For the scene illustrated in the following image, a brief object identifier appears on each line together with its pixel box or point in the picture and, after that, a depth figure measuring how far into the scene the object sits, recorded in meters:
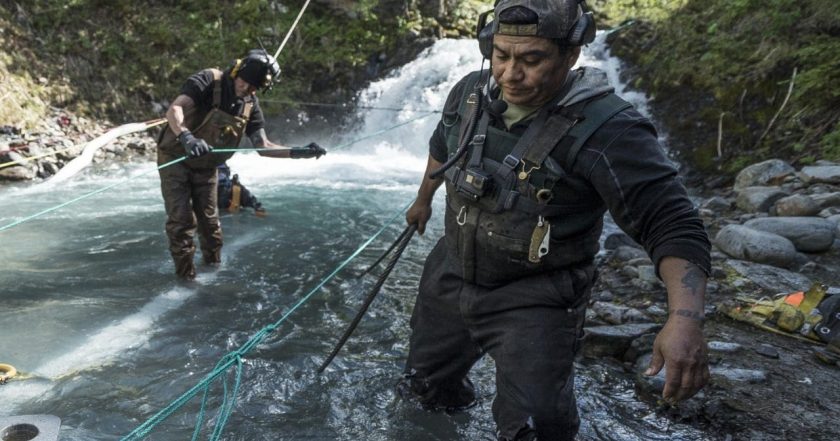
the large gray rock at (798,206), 6.58
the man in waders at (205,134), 5.11
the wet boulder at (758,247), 5.50
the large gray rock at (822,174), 7.23
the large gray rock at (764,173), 7.88
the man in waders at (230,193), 8.16
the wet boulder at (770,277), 4.96
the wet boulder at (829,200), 6.66
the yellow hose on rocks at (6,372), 3.67
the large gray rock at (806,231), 5.79
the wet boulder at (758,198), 7.05
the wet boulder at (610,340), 4.06
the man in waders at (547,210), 2.14
